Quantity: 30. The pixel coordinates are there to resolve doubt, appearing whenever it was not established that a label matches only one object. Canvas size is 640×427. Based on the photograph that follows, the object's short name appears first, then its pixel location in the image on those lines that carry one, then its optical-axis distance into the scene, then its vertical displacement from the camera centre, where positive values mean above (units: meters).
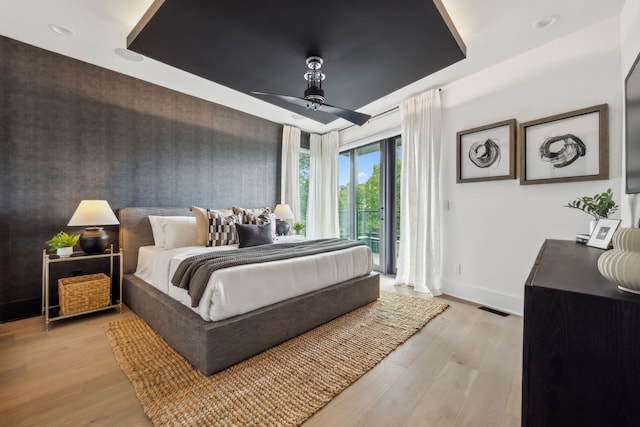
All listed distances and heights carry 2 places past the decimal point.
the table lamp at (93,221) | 2.52 -0.06
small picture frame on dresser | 1.63 -0.14
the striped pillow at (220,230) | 2.93 -0.18
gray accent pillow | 2.89 -0.23
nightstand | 2.38 -0.77
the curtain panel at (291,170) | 4.76 +0.81
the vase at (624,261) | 0.71 -0.14
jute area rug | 1.39 -1.04
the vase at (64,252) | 2.46 -0.35
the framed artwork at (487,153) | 2.81 +0.69
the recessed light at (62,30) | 2.31 +1.66
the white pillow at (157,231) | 2.97 -0.19
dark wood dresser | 0.67 -0.39
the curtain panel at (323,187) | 4.98 +0.51
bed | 1.71 -0.81
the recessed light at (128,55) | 2.64 +1.65
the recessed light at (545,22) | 2.20 +1.63
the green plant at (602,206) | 1.99 +0.05
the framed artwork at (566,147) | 2.25 +0.61
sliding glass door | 4.34 +0.28
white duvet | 1.76 -0.52
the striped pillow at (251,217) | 3.35 -0.04
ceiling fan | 2.34 +1.06
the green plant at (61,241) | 2.48 -0.25
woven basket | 2.46 -0.76
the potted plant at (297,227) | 4.58 -0.23
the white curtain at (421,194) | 3.37 +0.26
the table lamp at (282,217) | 4.16 -0.05
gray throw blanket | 1.80 -0.35
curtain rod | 3.96 +1.59
